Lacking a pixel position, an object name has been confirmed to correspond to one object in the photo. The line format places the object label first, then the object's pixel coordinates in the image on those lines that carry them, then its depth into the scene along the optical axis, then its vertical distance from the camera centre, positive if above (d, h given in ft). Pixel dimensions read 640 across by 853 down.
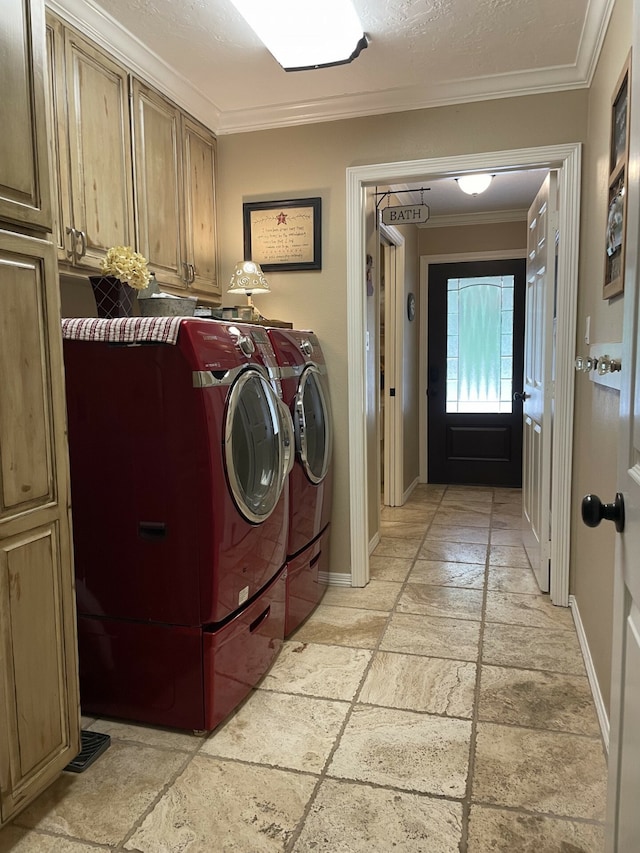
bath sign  10.48 +2.65
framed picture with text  10.24 +2.28
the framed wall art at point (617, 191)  5.87 +1.81
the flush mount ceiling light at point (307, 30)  6.88 +4.07
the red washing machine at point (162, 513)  6.09 -1.53
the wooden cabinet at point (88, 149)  6.72 +2.61
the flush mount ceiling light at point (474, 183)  12.92 +3.91
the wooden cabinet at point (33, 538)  4.74 -1.41
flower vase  7.04 +0.85
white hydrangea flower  6.99 +1.19
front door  18.17 -0.13
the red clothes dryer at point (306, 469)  8.55 -1.55
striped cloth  5.97 +0.39
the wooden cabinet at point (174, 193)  8.26 +2.62
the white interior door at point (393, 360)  15.81 +0.13
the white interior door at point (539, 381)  9.78 -0.31
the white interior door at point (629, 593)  3.07 -1.29
